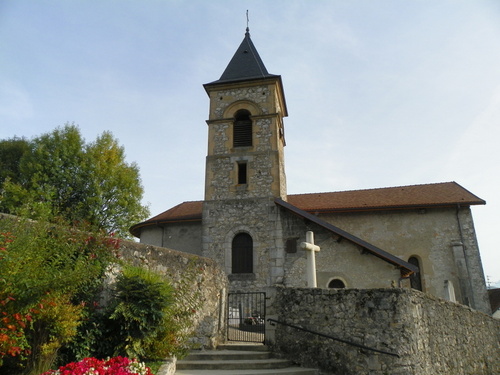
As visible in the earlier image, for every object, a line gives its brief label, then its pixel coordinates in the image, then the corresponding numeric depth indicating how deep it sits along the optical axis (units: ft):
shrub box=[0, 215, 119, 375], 16.14
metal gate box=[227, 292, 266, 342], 34.30
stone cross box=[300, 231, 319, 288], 31.42
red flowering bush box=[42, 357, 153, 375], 14.02
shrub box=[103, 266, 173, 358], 20.97
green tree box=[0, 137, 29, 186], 70.08
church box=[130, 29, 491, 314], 45.09
